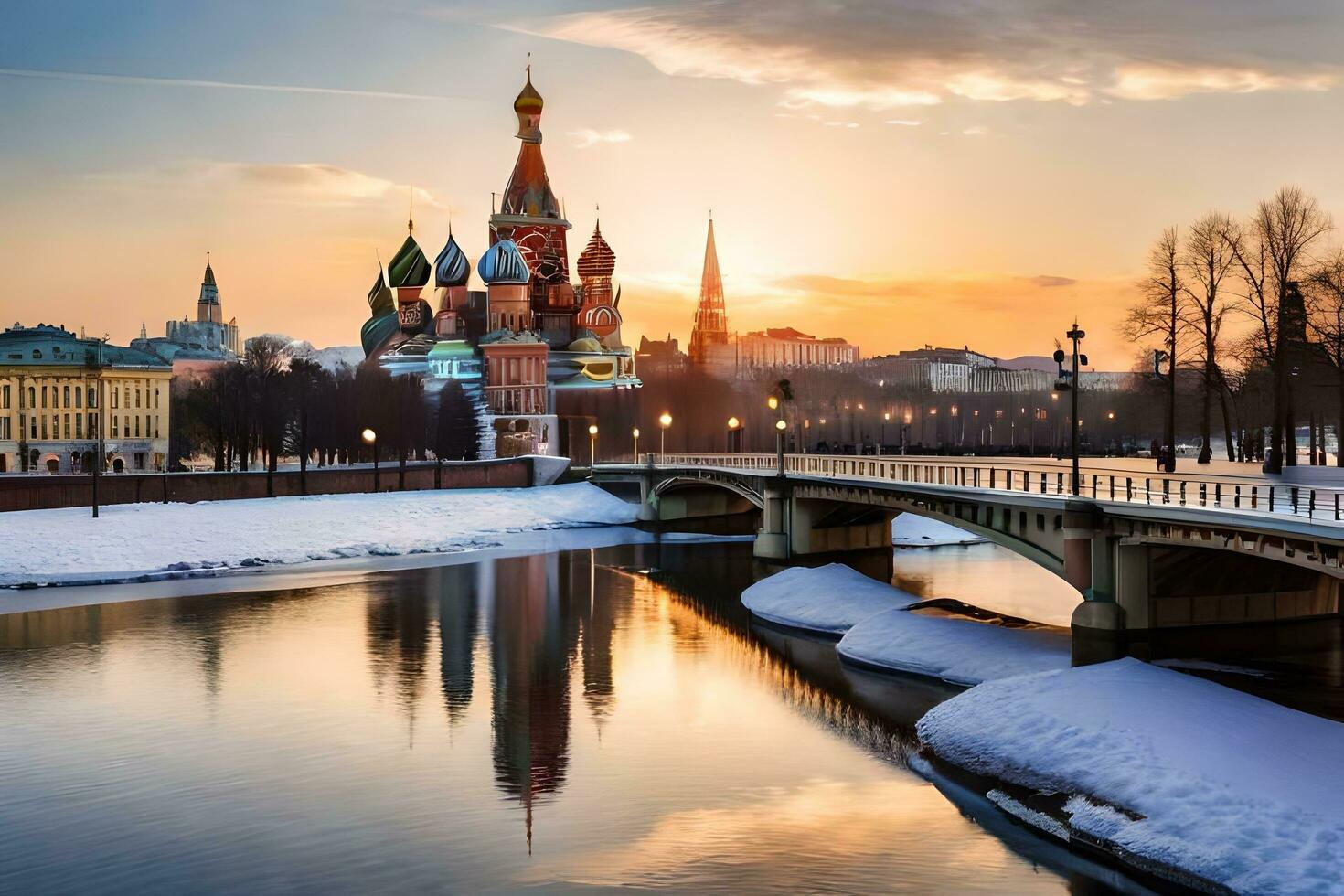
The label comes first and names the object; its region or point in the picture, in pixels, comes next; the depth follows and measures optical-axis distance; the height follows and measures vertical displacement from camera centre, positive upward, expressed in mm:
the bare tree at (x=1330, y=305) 51844 +5750
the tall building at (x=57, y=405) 104688 +3922
